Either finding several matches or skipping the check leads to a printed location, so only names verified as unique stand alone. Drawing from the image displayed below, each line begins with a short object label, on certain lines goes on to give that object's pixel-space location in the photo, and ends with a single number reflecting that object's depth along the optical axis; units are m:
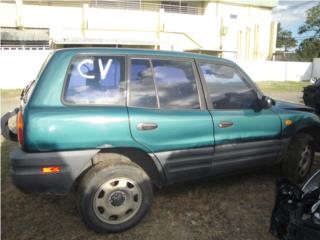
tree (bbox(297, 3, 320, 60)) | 38.16
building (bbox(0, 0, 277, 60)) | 20.52
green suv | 3.10
